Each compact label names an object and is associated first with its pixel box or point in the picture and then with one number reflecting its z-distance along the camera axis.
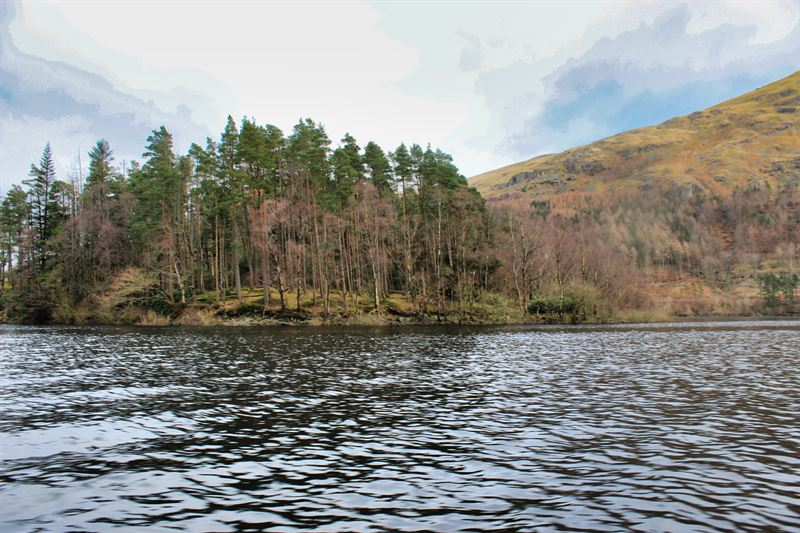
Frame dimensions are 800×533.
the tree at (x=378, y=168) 84.06
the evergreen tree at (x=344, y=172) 78.56
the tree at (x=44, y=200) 86.88
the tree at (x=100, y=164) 90.06
